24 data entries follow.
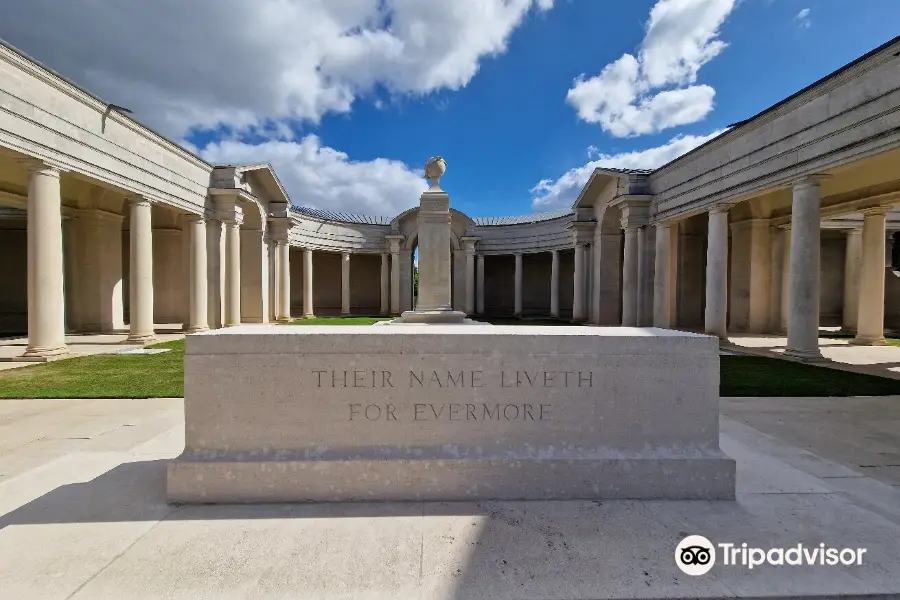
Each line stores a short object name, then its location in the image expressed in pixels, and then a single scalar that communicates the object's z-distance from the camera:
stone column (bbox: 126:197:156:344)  17.84
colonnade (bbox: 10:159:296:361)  13.25
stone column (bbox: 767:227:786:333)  24.50
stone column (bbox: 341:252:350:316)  41.50
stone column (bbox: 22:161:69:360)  13.06
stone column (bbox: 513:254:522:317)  42.22
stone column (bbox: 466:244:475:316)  42.44
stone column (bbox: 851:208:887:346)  19.03
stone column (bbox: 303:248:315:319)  37.38
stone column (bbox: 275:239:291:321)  32.12
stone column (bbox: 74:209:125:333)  21.95
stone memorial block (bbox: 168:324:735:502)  4.09
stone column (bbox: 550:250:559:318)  38.97
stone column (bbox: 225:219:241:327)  23.84
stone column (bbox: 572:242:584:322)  33.31
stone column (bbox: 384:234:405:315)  42.12
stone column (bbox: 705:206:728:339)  18.62
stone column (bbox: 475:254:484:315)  43.94
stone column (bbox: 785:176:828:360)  14.17
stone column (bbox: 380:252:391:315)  43.19
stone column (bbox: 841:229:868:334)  26.53
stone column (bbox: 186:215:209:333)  21.25
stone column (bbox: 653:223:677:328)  22.48
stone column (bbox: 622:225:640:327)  24.58
